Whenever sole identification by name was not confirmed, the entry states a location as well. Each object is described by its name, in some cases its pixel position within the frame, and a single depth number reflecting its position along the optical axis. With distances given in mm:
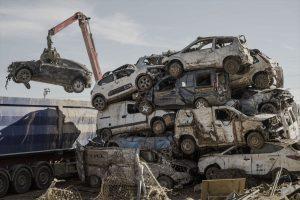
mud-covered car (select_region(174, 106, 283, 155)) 12789
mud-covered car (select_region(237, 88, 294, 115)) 14562
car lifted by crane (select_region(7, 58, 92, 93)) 16438
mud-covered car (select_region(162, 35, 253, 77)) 14453
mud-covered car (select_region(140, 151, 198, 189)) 13156
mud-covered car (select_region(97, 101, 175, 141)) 15109
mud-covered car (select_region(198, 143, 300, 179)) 12070
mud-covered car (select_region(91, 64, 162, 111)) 15836
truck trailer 13328
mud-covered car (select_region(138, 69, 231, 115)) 14602
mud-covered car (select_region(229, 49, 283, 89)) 15117
